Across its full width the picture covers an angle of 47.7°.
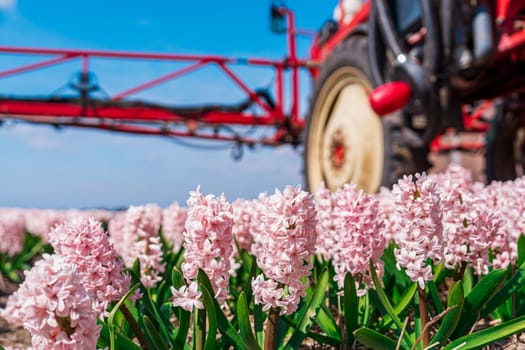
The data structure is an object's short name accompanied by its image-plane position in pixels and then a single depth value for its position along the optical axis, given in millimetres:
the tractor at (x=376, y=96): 3445
